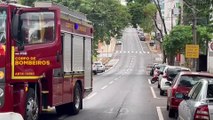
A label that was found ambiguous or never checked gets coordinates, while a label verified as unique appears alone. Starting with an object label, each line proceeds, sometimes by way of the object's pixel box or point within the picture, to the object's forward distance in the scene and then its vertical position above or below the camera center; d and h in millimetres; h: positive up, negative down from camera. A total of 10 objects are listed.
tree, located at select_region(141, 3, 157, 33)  72688 +4191
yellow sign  36000 -219
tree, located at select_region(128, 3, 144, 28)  74688 +4843
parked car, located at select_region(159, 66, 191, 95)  29811 -1503
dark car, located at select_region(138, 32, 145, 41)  152312 +3233
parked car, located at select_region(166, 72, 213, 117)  17750 -1231
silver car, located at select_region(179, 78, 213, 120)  9898 -1067
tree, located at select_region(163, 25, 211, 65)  53062 +755
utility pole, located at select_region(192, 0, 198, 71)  32681 +1105
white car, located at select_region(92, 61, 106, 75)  69875 -2604
